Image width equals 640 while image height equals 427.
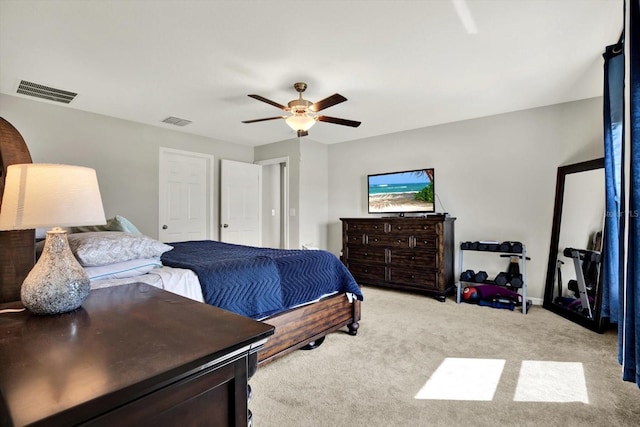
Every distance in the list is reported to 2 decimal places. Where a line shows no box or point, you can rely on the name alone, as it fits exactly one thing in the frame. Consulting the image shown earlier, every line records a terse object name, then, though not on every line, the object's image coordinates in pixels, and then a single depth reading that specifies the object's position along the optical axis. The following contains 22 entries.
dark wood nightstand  0.59
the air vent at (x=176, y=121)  4.19
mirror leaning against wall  3.08
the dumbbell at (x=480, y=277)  3.89
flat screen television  4.58
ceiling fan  3.05
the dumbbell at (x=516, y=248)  3.68
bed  1.31
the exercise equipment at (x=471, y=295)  3.91
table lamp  1.06
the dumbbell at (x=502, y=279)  3.66
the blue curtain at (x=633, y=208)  1.49
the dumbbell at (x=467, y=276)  3.95
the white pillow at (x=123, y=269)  1.79
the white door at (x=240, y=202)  5.16
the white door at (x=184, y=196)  4.56
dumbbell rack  3.51
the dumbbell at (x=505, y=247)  3.71
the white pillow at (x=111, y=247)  1.77
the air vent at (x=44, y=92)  3.13
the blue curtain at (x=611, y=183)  2.57
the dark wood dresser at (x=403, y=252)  4.06
